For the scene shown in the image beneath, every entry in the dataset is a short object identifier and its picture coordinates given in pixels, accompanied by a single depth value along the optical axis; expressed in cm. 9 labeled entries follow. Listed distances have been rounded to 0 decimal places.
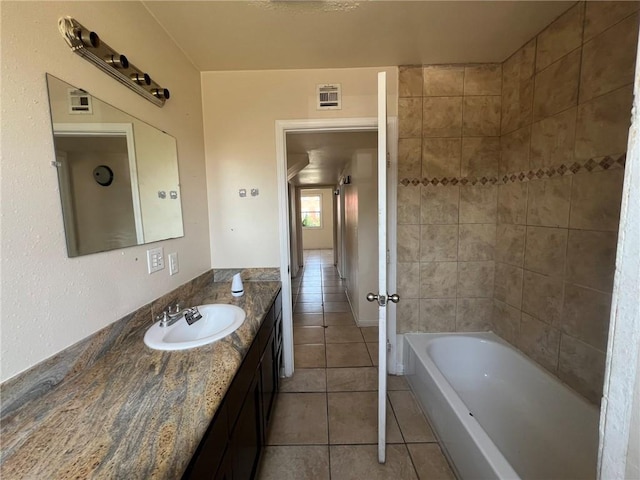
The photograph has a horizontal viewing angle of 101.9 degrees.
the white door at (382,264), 125
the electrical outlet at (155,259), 132
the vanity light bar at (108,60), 93
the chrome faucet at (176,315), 125
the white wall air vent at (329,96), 193
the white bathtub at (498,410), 129
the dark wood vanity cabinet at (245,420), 75
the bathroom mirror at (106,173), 92
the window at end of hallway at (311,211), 987
